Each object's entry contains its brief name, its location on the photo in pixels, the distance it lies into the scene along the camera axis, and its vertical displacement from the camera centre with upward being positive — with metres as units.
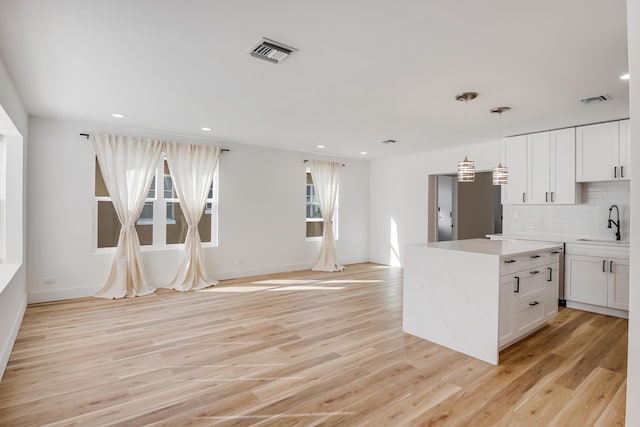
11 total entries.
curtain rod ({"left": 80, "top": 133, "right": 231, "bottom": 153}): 6.00 +1.08
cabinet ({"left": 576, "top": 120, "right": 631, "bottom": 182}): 4.38 +0.80
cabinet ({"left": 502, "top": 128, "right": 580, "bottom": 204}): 4.84 +0.65
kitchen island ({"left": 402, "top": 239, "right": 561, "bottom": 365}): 2.92 -0.77
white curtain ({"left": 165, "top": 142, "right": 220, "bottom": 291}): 5.50 +0.29
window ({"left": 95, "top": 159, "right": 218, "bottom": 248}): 5.08 -0.10
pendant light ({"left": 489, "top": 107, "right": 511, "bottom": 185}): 3.88 +0.44
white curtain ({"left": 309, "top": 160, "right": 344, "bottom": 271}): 7.16 +0.24
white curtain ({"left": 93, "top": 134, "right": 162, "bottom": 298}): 4.93 +0.27
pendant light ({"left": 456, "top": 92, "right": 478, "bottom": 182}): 3.75 +0.46
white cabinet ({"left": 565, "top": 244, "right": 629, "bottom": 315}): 4.13 -0.81
